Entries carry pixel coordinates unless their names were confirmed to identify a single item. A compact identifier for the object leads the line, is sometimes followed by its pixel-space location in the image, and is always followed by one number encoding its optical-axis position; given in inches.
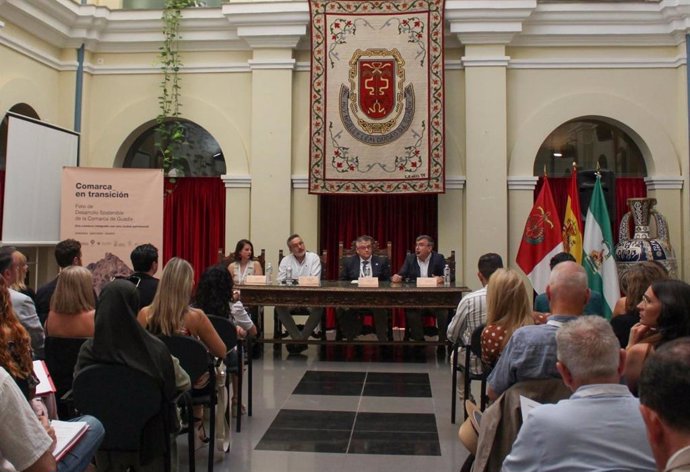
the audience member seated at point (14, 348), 87.4
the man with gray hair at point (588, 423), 63.9
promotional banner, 296.7
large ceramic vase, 281.6
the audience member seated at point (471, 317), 169.0
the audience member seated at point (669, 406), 48.4
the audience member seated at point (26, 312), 133.0
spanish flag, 285.7
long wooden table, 248.7
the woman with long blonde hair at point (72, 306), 132.6
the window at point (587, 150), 323.0
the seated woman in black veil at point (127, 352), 101.6
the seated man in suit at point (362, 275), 269.7
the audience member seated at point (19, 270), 150.9
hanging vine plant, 326.3
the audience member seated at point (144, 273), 159.0
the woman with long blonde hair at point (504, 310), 126.3
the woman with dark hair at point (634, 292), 128.0
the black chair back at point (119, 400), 104.3
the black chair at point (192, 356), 126.5
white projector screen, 261.9
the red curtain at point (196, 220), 335.3
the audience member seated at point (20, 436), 67.6
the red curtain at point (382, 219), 339.0
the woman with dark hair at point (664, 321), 94.7
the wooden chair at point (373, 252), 294.2
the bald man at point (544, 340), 95.4
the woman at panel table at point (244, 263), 277.9
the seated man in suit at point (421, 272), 267.9
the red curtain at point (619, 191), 314.3
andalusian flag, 279.1
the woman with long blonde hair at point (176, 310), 130.3
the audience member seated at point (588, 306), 181.6
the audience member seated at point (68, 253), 184.2
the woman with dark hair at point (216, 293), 155.0
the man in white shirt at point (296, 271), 269.7
